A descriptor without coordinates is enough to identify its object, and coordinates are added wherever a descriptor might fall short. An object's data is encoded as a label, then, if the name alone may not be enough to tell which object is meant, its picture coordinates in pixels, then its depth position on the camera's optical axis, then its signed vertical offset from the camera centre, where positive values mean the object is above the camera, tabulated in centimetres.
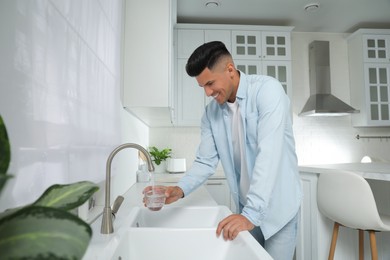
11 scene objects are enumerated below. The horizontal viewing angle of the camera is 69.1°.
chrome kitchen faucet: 83 -20
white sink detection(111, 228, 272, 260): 88 -33
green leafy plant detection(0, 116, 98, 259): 17 -6
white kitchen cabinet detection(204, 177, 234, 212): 285 -52
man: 110 -2
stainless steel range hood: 345 +78
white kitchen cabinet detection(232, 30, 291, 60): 331 +110
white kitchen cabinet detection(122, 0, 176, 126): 169 +50
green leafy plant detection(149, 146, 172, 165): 327 -18
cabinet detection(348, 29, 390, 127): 345 +75
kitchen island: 210 -69
